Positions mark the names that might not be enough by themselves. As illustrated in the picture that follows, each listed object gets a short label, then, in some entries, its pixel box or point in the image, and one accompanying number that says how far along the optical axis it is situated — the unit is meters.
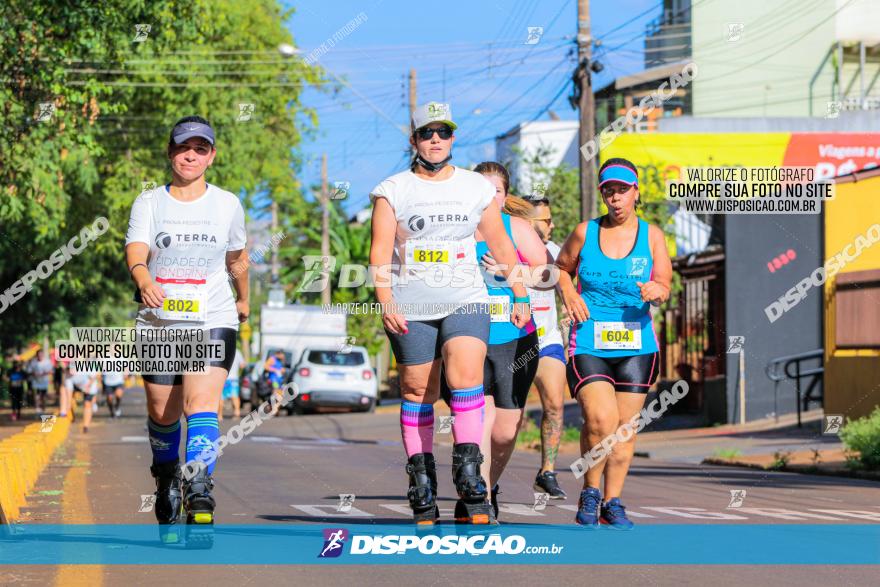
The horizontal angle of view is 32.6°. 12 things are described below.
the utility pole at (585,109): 23.69
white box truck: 44.53
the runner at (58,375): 44.26
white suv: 35.31
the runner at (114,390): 32.91
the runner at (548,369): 9.96
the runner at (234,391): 30.87
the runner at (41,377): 38.00
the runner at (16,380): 37.97
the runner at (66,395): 29.77
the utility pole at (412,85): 39.06
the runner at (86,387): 26.81
